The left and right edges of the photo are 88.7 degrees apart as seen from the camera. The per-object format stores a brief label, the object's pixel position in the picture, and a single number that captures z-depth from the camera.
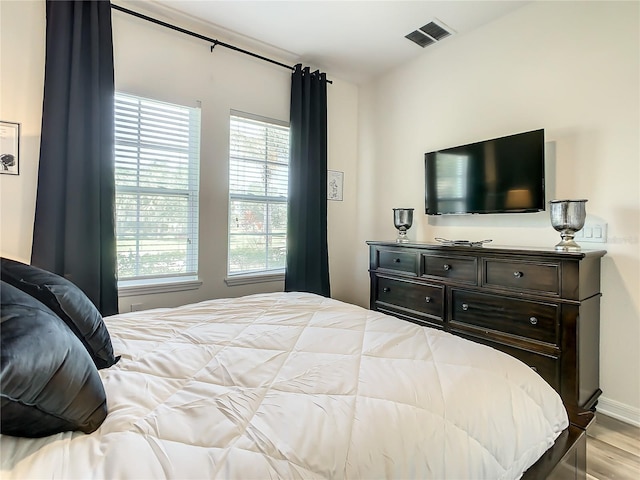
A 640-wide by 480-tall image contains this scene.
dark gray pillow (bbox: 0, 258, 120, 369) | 1.06
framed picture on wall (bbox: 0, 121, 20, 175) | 2.06
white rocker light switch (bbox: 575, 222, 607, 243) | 2.13
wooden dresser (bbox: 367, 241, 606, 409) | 1.89
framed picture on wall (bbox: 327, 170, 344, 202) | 3.69
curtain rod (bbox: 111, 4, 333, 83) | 2.41
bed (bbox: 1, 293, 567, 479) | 0.69
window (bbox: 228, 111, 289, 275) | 3.08
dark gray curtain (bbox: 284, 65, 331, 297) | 3.25
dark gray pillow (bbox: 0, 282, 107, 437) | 0.62
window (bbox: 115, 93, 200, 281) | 2.53
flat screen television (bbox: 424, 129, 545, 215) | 2.33
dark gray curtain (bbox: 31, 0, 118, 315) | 2.12
